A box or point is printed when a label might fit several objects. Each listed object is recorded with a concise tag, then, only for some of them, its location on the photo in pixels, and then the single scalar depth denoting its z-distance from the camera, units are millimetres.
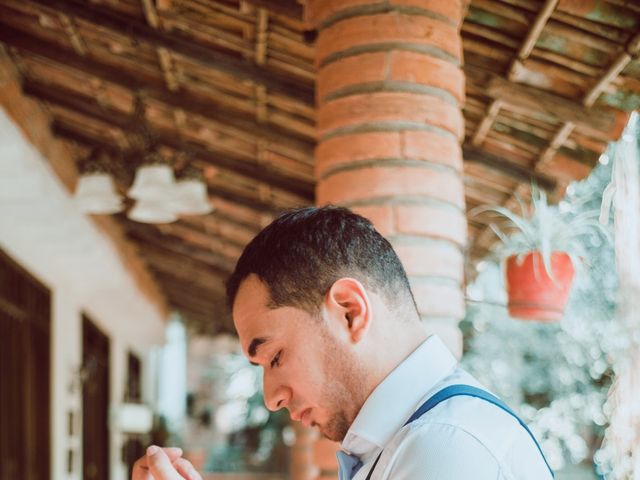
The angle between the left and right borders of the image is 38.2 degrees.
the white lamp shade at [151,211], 5313
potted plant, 2996
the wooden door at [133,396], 12273
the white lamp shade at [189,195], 5195
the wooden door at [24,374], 7160
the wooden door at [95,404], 10023
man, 1177
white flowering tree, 8438
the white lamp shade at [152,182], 5070
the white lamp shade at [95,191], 5375
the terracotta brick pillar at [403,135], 2594
